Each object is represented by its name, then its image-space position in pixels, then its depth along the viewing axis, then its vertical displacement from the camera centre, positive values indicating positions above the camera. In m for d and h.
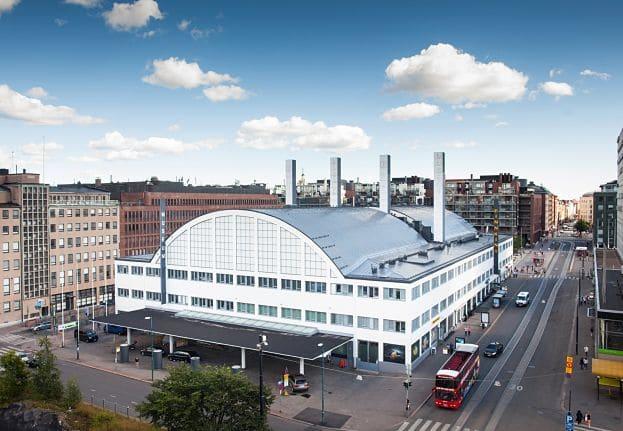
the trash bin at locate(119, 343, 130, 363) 61.41 -16.52
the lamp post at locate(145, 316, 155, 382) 54.91 -13.95
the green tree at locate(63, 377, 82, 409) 42.59 -14.95
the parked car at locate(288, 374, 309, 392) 50.53 -16.78
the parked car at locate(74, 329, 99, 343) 71.34 -17.03
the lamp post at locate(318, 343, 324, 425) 43.61 -17.24
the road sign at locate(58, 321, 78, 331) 65.26 -14.33
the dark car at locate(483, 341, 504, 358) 61.12 -16.36
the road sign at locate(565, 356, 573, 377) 49.14 -14.71
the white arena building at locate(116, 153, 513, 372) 58.12 -8.75
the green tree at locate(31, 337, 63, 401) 45.38 -14.60
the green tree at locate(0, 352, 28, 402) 45.53 -14.51
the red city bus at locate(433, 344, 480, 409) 45.00 -14.94
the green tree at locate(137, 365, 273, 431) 34.62 -12.85
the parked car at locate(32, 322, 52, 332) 77.84 -17.26
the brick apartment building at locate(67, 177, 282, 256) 112.50 +1.59
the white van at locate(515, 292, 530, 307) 89.62 -15.51
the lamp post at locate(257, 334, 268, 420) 35.00 -12.58
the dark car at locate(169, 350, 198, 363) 60.59 -16.75
